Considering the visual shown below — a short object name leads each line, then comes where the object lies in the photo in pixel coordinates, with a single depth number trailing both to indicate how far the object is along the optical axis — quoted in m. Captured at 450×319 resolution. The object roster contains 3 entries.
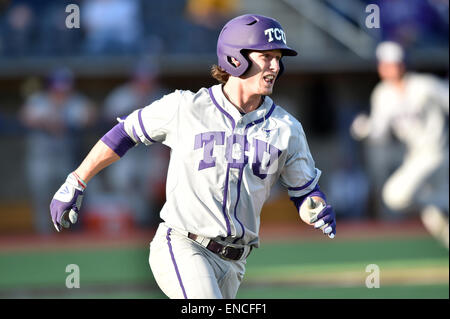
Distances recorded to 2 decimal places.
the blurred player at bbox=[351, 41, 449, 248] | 10.87
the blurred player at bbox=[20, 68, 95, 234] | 15.30
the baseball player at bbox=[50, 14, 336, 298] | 5.32
